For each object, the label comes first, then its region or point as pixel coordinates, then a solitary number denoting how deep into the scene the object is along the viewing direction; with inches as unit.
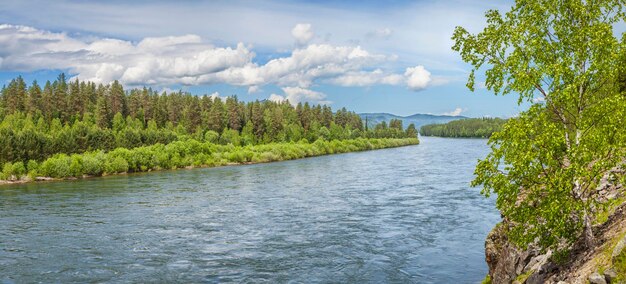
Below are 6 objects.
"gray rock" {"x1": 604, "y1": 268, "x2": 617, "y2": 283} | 467.5
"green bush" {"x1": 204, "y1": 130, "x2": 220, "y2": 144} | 6205.7
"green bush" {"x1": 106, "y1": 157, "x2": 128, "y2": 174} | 4035.4
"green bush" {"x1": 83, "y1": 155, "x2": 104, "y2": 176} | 3890.3
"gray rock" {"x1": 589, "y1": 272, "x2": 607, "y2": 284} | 477.4
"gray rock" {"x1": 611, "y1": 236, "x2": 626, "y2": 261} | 484.1
